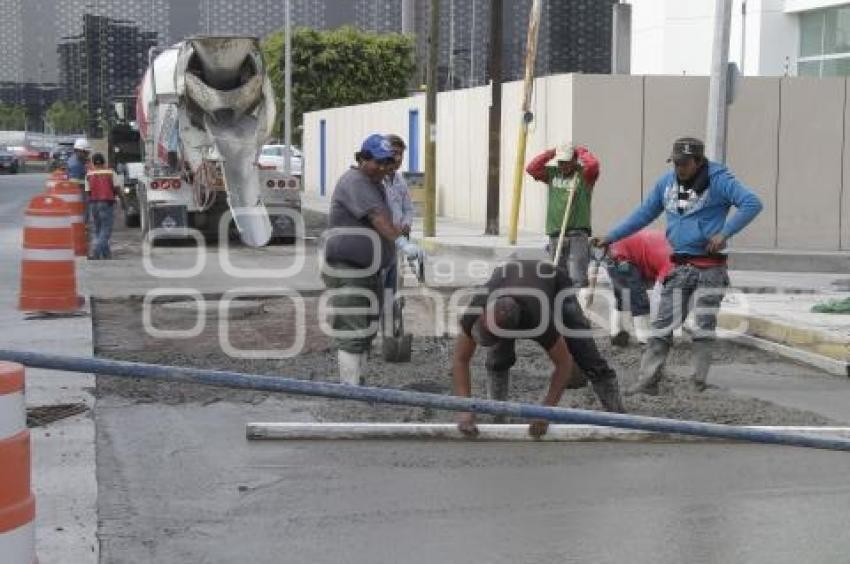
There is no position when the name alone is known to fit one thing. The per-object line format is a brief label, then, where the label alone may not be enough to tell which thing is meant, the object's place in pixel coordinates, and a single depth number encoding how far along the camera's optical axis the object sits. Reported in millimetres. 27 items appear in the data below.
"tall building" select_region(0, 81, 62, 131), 129250
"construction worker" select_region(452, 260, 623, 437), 6324
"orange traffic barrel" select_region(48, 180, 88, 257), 17344
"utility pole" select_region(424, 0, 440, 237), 21328
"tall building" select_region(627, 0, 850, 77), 30906
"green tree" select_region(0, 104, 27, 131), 129500
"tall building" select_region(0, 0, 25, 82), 102619
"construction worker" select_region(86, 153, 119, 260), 17531
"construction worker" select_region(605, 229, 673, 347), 9445
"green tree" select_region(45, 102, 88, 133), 114125
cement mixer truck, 20375
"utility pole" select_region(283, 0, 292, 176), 40594
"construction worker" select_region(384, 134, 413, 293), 10390
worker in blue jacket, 8109
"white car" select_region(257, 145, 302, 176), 42456
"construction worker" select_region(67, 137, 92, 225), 20984
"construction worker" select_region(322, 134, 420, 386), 7766
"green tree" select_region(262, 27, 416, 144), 52656
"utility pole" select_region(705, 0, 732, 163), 15477
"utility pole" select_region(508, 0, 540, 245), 19750
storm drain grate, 7168
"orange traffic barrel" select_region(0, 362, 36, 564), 3662
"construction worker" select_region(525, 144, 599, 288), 11070
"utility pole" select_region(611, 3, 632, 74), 19472
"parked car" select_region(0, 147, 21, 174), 66350
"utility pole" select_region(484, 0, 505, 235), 21484
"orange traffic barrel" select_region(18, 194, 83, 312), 11383
